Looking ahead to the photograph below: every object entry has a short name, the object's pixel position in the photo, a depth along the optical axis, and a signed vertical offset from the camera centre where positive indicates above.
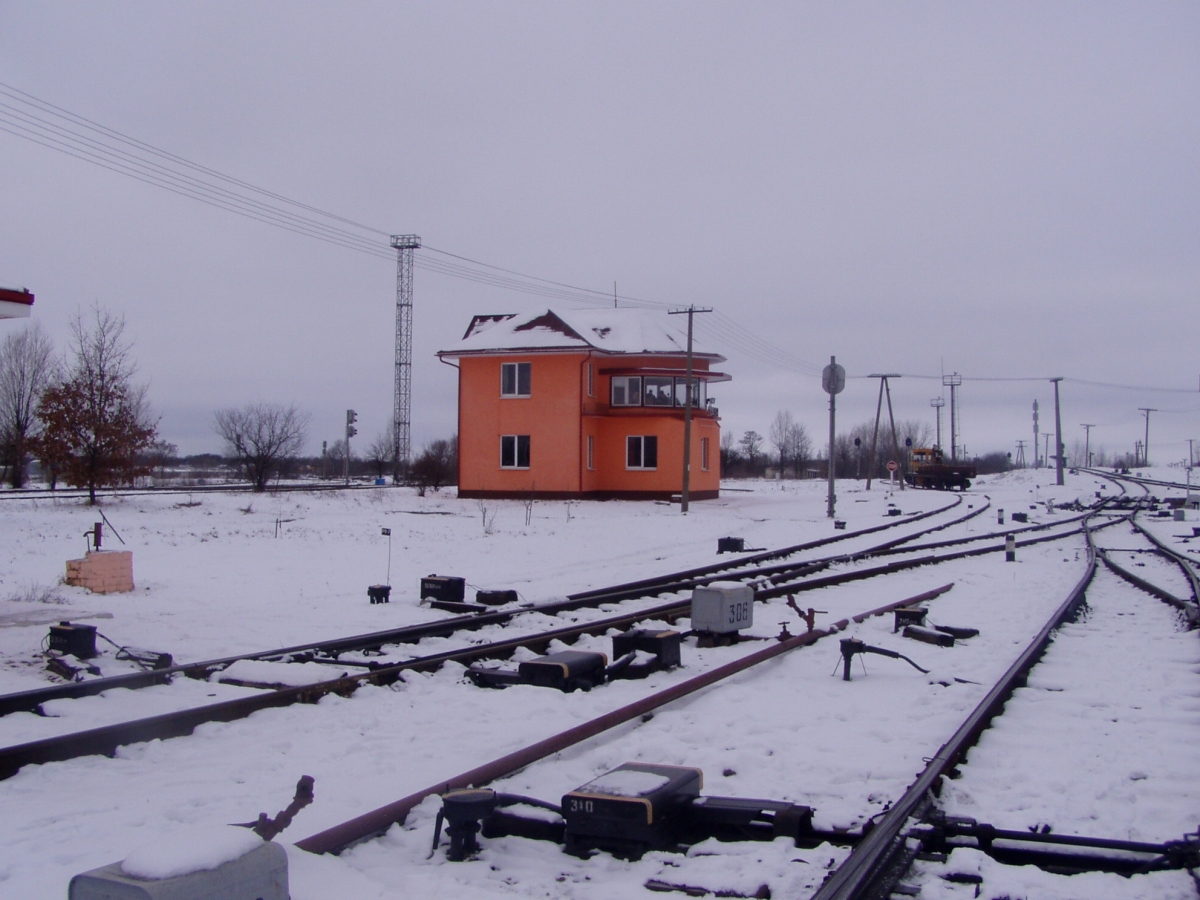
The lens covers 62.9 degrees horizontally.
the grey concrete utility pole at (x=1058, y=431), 60.75 +2.55
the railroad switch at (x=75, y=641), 8.93 -1.57
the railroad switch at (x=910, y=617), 11.17 -1.66
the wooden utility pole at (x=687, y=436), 33.34 +1.22
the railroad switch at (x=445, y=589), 13.18 -1.60
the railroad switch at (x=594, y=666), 8.19 -1.70
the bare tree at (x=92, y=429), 31.89 +1.32
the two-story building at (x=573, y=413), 39.94 +2.40
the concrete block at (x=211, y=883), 3.19 -1.40
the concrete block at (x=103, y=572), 13.63 -1.44
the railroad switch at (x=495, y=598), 12.94 -1.69
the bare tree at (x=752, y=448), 117.25 +2.88
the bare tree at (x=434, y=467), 47.59 +0.17
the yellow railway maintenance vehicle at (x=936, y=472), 63.56 +0.00
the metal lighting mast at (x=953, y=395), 74.94 +6.15
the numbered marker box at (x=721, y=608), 10.30 -1.46
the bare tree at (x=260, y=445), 42.66 +1.08
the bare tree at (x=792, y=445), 119.12 +3.29
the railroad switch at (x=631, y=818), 4.65 -1.70
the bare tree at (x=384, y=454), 74.38 +1.30
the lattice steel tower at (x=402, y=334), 64.88 +9.07
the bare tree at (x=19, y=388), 52.50 +4.37
